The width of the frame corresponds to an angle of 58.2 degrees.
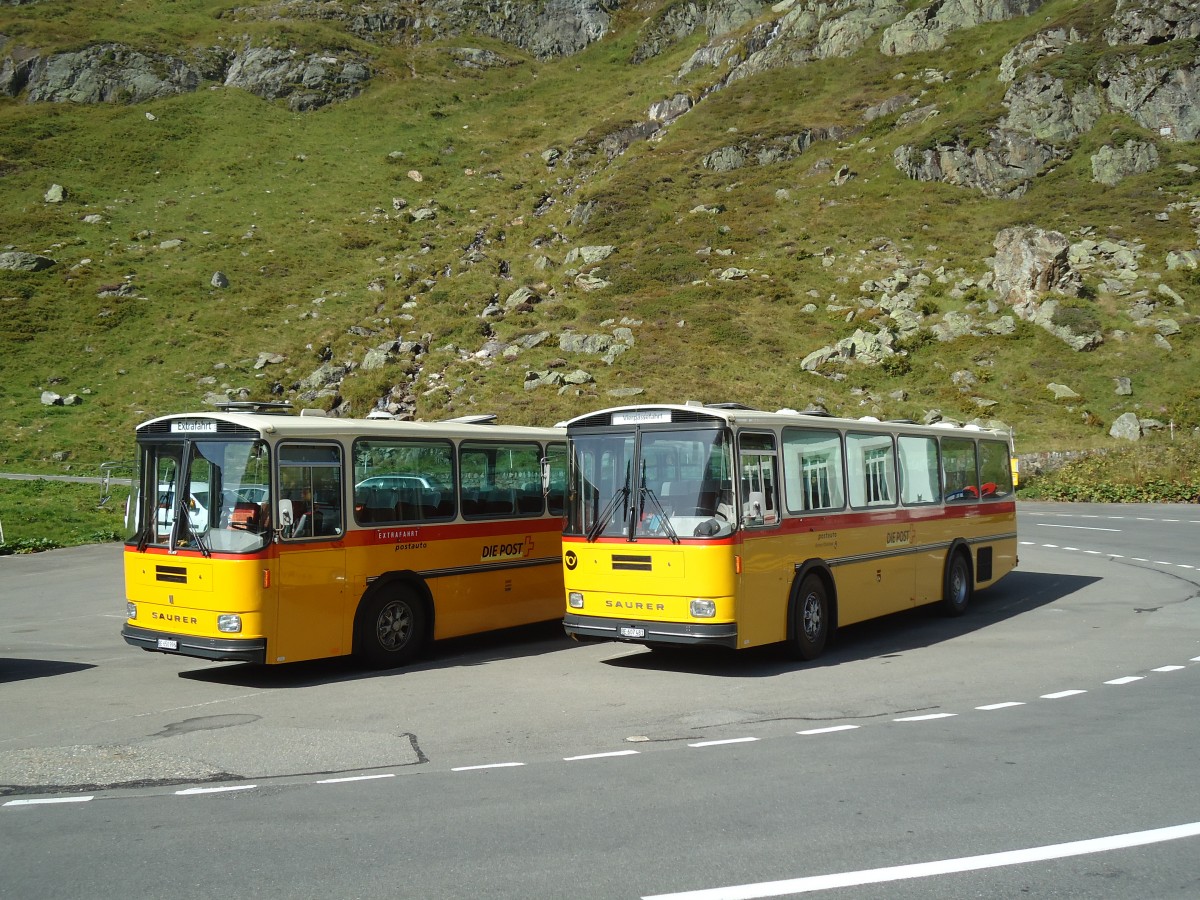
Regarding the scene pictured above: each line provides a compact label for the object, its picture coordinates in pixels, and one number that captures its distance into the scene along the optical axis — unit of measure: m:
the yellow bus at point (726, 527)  11.22
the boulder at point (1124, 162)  63.03
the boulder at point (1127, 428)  40.94
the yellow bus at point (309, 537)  11.02
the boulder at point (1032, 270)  52.12
